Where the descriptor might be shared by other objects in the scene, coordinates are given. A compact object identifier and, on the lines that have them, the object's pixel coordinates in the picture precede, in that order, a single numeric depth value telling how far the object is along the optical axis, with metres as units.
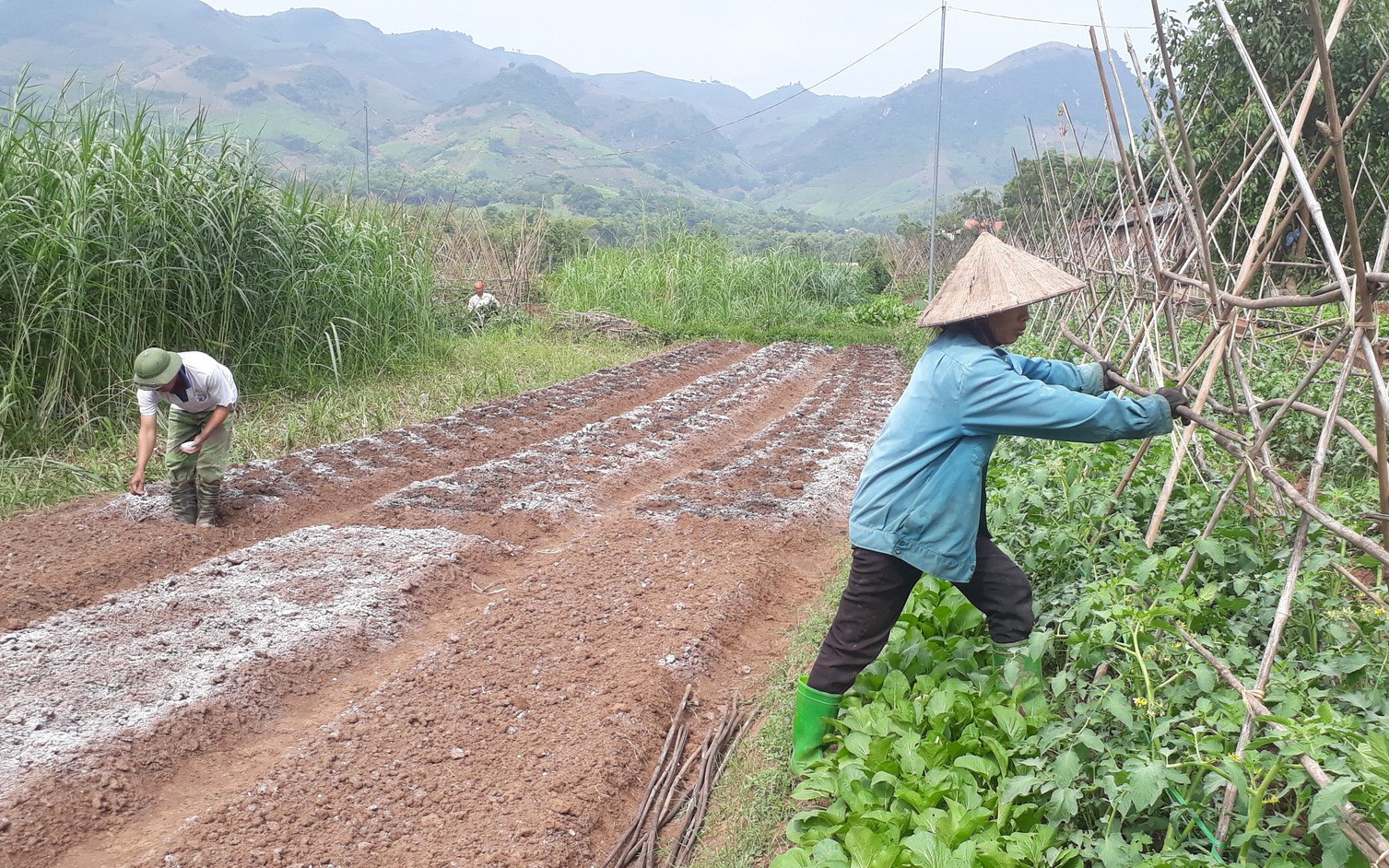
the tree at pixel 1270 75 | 9.65
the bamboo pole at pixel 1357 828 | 1.53
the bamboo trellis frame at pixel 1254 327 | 1.82
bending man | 4.41
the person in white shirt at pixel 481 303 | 12.16
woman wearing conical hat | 2.36
